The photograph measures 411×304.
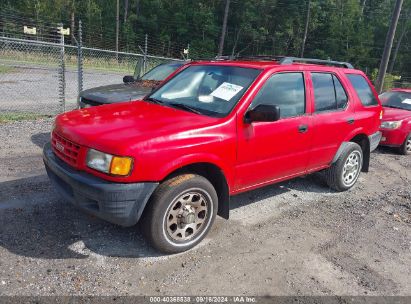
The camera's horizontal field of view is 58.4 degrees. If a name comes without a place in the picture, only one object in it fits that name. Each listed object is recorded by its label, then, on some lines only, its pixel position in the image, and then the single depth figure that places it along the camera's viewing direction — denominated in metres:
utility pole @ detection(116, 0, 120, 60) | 41.97
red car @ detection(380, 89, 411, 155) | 8.04
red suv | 3.11
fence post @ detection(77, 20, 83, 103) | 8.48
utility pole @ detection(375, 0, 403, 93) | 14.26
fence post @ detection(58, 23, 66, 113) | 8.35
